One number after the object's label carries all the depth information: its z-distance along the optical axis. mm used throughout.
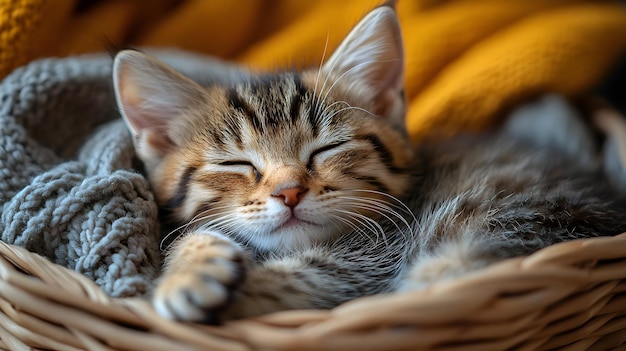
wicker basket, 221
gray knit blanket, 270
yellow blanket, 388
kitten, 263
